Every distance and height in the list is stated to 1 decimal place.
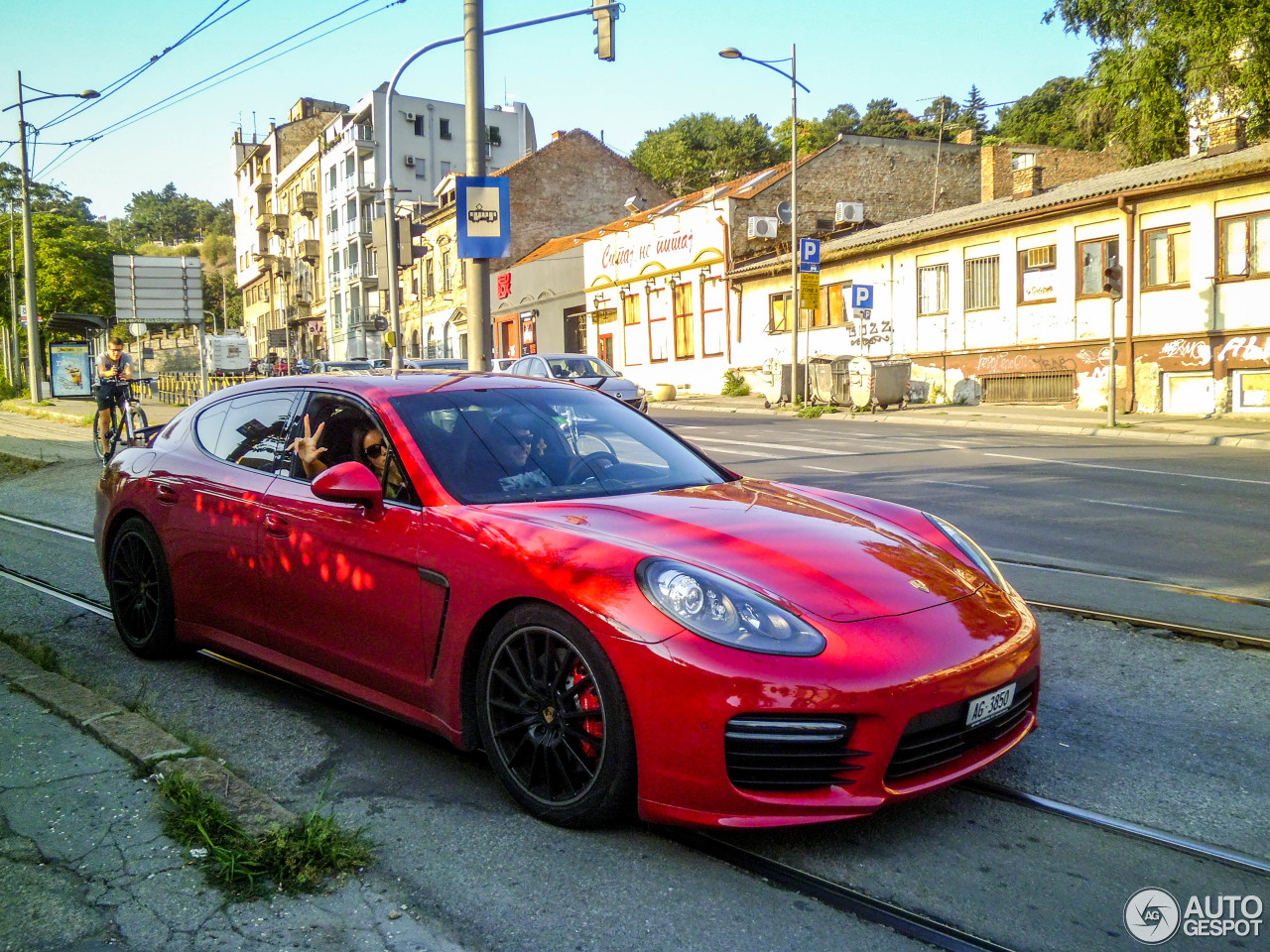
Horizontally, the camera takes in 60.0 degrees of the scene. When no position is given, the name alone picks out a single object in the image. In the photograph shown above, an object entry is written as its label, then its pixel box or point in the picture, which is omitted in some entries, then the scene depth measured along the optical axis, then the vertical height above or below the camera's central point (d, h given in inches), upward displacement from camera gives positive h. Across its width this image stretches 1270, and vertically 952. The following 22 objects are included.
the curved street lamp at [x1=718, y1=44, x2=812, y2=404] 1060.5 +203.8
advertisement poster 1489.9 +44.2
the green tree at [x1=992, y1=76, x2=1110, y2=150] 2524.6 +673.3
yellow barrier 1301.7 +17.8
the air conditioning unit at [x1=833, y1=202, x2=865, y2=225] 1470.2 +239.6
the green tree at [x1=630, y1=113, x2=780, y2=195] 2854.3 +635.4
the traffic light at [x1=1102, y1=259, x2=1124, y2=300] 770.8 +74.1
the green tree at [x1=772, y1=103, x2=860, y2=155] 2842.0 +728.1
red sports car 119.0 -25.9
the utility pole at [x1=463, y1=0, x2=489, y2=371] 385.1 +91.3
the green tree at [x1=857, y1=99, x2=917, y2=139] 2940.5 +792.8
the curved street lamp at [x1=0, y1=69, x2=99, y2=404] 1293.1 +150.0
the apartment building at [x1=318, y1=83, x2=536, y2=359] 2625.5 +579.6
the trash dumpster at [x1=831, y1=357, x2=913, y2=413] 1024.9 +8.5
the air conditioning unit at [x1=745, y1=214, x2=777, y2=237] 1432.1 +215.6
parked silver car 914.7 +24.0
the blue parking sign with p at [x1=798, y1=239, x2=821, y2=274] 1072.8 +133.0
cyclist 619.8 +13.8
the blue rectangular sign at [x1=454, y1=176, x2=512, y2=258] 391.2 +63.2
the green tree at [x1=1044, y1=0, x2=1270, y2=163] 1052.5 +326.3
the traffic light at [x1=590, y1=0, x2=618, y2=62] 566.6 +186.8
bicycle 624.4 -10.8
